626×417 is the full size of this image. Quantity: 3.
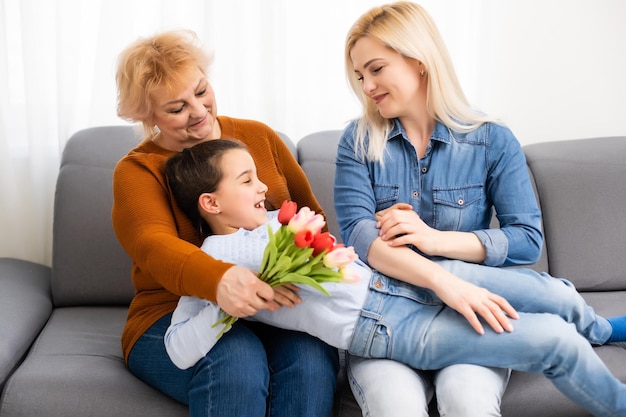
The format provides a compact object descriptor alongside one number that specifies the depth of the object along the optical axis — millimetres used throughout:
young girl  1714
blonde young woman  1919
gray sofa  2295
